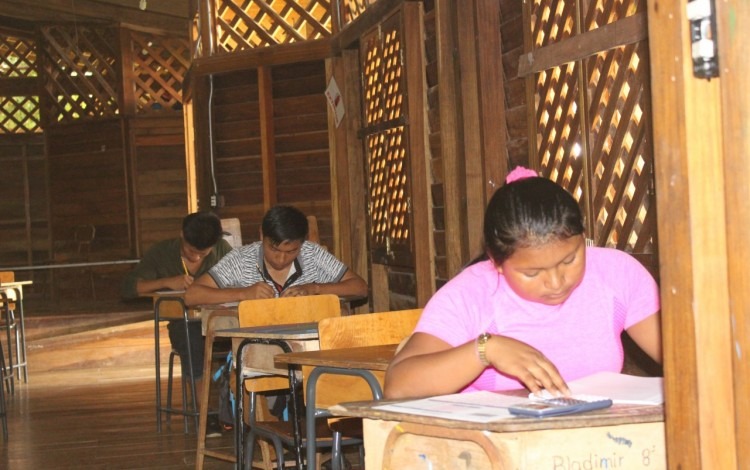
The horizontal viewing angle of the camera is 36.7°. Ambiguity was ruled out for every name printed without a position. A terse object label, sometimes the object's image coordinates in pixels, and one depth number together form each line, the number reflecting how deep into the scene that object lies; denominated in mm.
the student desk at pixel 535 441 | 1446
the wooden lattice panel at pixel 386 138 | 5516
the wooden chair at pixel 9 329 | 7043
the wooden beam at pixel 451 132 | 4543
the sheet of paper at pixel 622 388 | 1593
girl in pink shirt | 1940
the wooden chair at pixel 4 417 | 5400
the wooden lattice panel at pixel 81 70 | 12852
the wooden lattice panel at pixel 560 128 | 3549
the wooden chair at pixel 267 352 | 3492
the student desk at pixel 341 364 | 2455
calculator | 1479
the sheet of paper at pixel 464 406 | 1500
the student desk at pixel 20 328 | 7355
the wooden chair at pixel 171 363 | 5379
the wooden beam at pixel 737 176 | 1246
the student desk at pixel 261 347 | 3230
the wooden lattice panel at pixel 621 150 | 3113
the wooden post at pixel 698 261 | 1296
